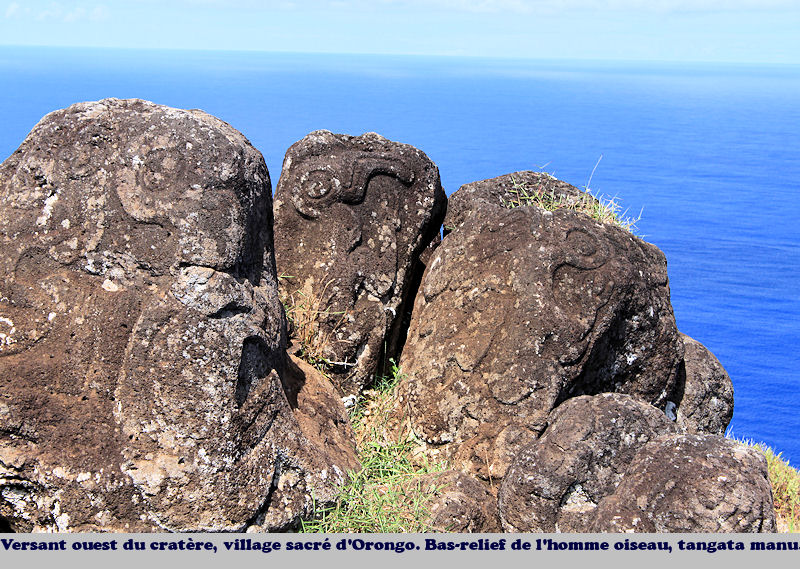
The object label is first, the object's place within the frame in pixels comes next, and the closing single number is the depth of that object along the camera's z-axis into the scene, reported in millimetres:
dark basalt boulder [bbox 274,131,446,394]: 5938
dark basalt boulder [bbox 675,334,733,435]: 6051
